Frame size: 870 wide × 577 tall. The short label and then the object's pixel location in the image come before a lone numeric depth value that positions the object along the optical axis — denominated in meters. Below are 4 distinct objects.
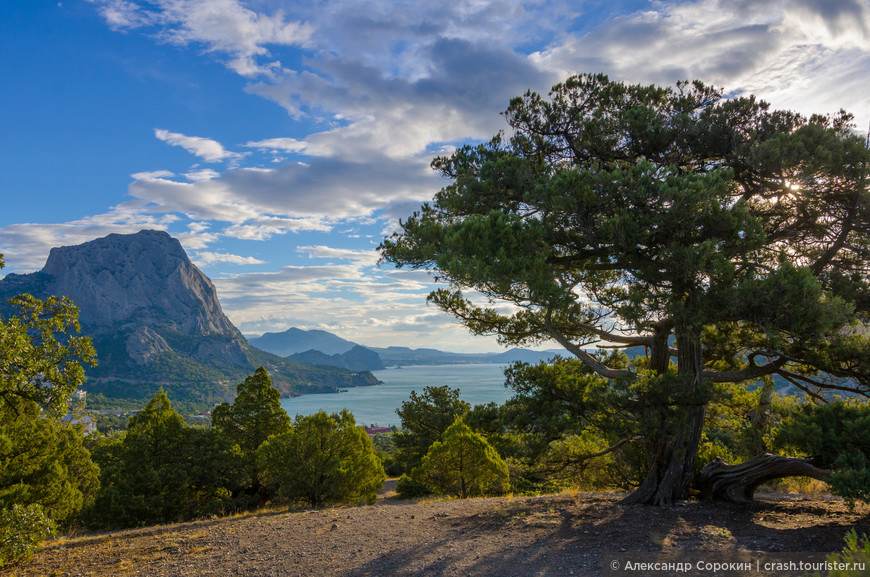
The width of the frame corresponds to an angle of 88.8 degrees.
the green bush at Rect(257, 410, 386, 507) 11.72
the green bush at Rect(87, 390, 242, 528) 12.74
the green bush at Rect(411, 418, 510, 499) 11.96
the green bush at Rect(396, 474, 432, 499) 16.23
